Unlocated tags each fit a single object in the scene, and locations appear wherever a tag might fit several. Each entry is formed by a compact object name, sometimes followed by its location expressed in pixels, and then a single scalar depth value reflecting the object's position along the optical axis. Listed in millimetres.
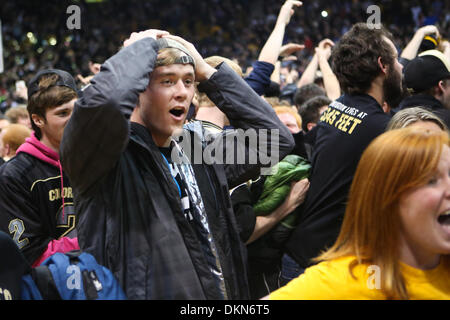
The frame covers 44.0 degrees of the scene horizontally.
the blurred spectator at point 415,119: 2436
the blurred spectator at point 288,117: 3566
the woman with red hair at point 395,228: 1614
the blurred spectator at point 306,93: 5434
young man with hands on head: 1744
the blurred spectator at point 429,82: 3213
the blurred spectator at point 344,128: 2541
